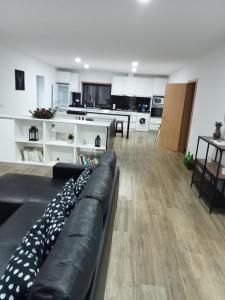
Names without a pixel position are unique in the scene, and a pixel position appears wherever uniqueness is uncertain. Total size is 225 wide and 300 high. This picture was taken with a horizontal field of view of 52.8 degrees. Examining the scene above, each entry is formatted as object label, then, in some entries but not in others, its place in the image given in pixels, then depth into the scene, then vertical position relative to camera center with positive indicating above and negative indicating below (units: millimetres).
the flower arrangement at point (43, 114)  3998 -319
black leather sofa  819 -687
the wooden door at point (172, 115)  6371 -325
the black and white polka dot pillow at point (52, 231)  1236 -768
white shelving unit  4074 -769
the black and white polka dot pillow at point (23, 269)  908 -751
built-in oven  9906 -391
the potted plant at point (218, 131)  3604 -368
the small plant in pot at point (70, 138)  4168 -735
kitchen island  9451 -704
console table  3127 -1163
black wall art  6137 +371
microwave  9680 +141
